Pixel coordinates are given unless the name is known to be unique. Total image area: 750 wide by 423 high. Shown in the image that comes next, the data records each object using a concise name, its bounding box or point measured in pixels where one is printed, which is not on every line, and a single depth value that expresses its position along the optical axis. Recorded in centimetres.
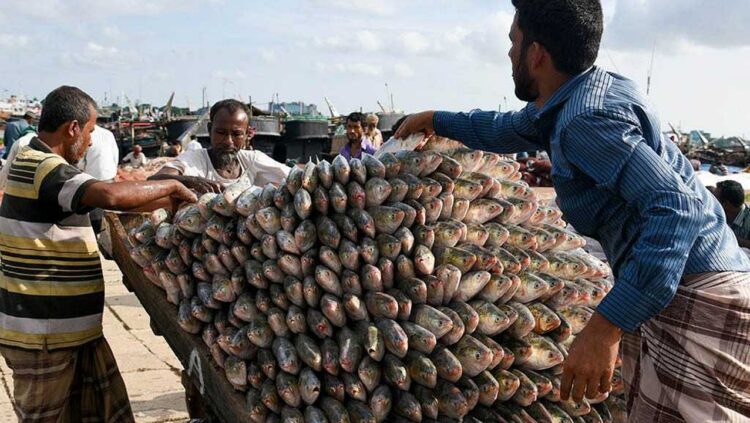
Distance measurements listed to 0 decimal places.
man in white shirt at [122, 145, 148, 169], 1853
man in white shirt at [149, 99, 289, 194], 382
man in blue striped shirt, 170
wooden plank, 244
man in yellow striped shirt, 287
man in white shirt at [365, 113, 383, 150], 684
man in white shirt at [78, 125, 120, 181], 564
